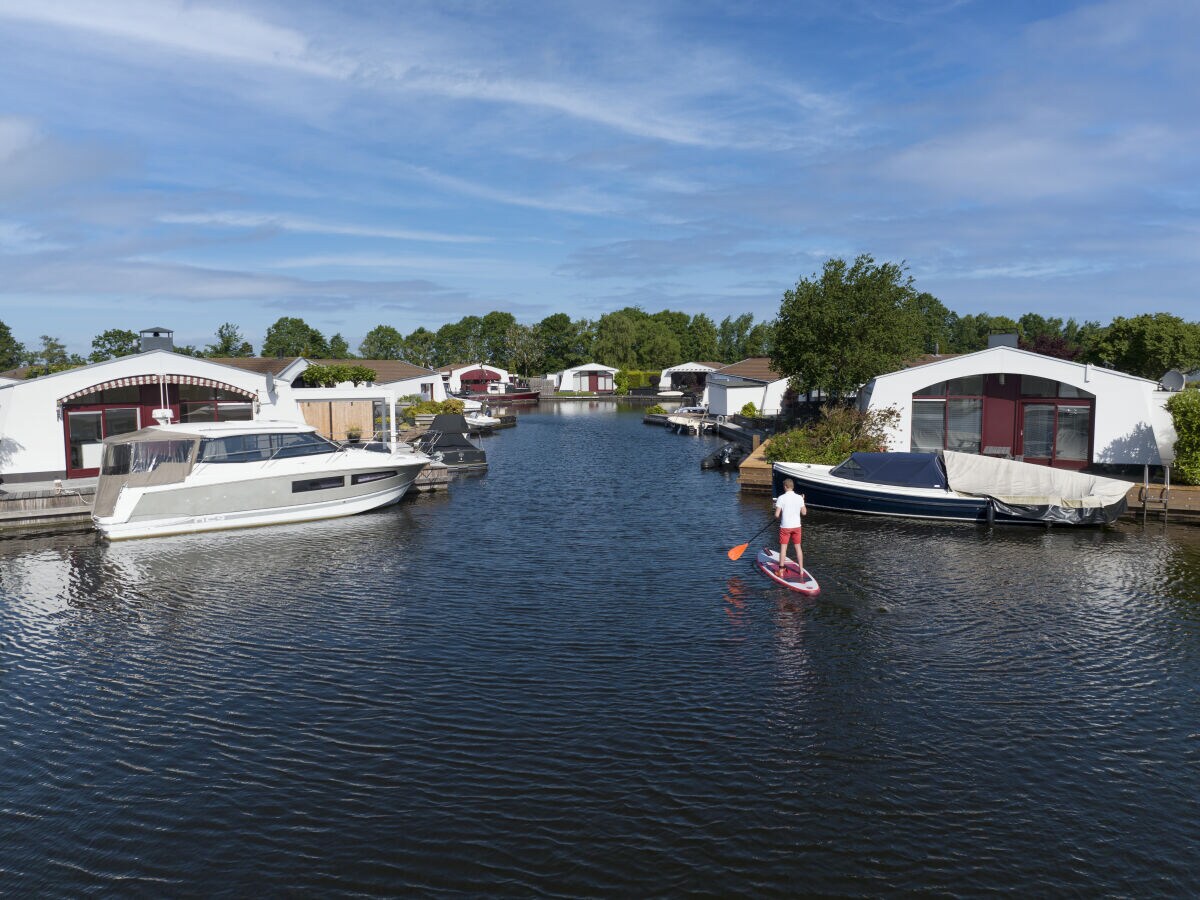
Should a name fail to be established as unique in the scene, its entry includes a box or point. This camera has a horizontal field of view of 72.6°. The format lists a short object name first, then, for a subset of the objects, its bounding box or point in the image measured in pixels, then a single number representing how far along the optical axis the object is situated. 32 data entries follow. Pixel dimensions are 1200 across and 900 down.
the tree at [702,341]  156.40
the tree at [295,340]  128.50
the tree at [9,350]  112.71
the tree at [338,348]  147.48
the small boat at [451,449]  39.28
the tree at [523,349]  142.00
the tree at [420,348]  157.88
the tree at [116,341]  76.26
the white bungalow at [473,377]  111.04
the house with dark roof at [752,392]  66.81
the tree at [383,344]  158.88
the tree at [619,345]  133.50
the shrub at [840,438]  33.03
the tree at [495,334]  168.50
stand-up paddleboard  18.83
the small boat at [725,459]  41.25
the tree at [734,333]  175.76
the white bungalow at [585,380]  120.19
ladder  26.67
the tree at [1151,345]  68.44
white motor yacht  24.89
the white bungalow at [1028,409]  30.78
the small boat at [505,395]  101.44
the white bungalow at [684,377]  113.62
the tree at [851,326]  42.34
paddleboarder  19.62
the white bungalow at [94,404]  30.20
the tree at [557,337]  151.12
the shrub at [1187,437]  27.97
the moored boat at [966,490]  25.42
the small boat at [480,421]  65.06
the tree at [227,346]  115.25
